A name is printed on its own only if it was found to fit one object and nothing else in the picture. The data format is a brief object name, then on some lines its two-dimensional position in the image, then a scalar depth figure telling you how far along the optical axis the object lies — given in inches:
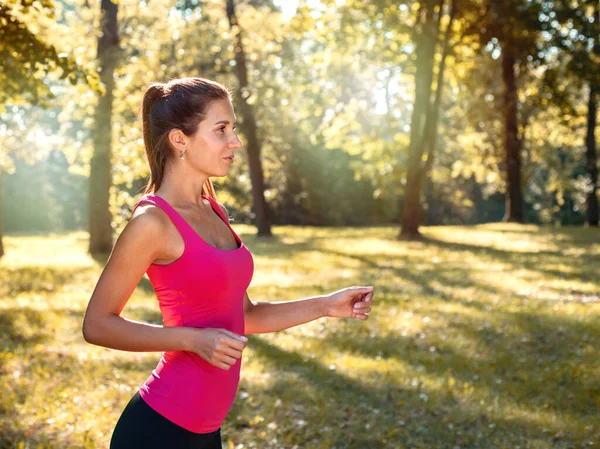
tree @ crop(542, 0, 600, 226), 872.3
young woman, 96.7
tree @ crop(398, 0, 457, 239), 907.4
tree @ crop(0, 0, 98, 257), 266.7
